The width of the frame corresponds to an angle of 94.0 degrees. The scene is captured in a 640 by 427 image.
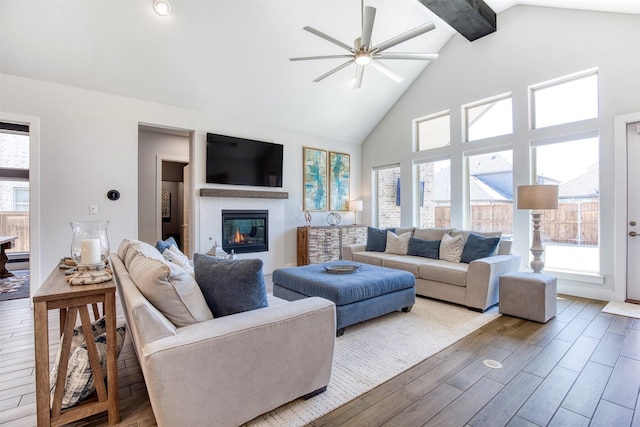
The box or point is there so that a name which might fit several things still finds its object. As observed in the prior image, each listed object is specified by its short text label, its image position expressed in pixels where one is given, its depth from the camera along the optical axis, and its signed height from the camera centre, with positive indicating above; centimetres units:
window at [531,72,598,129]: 402 +162
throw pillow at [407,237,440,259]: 432 -49
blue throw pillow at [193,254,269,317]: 162 -38
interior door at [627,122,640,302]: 362 +2
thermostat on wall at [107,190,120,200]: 410 +31
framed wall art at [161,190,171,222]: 691 +25
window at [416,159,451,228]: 566 +41
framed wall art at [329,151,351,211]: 659 +79
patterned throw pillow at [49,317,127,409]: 158 -86
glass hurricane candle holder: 176 -16
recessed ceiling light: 341 +243
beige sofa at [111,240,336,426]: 132 -66
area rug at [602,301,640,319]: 326 -109
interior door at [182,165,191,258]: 589 +1
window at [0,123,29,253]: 576 +60
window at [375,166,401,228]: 670 +42
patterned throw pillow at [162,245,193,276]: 241 -35
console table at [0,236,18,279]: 515 -68
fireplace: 514 -26
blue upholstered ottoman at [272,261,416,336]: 274 -73
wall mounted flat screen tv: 494 +96
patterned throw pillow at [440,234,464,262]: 404 -47
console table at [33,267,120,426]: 140 -66
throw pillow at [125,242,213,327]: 147 -38
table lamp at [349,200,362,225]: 666 +23
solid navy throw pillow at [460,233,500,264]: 377 -42
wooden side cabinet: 575 -53
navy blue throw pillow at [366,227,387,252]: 498 -42
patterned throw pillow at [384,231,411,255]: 469 -45
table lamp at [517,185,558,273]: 346 +15
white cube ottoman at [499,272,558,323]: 302 -85
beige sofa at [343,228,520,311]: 336 -72
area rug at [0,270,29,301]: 410 -106
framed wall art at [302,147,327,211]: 615 +77
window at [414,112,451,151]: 563 +165
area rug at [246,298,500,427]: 174 -111
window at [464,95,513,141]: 484 +163
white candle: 176 -21
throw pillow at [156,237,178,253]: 283 -27
